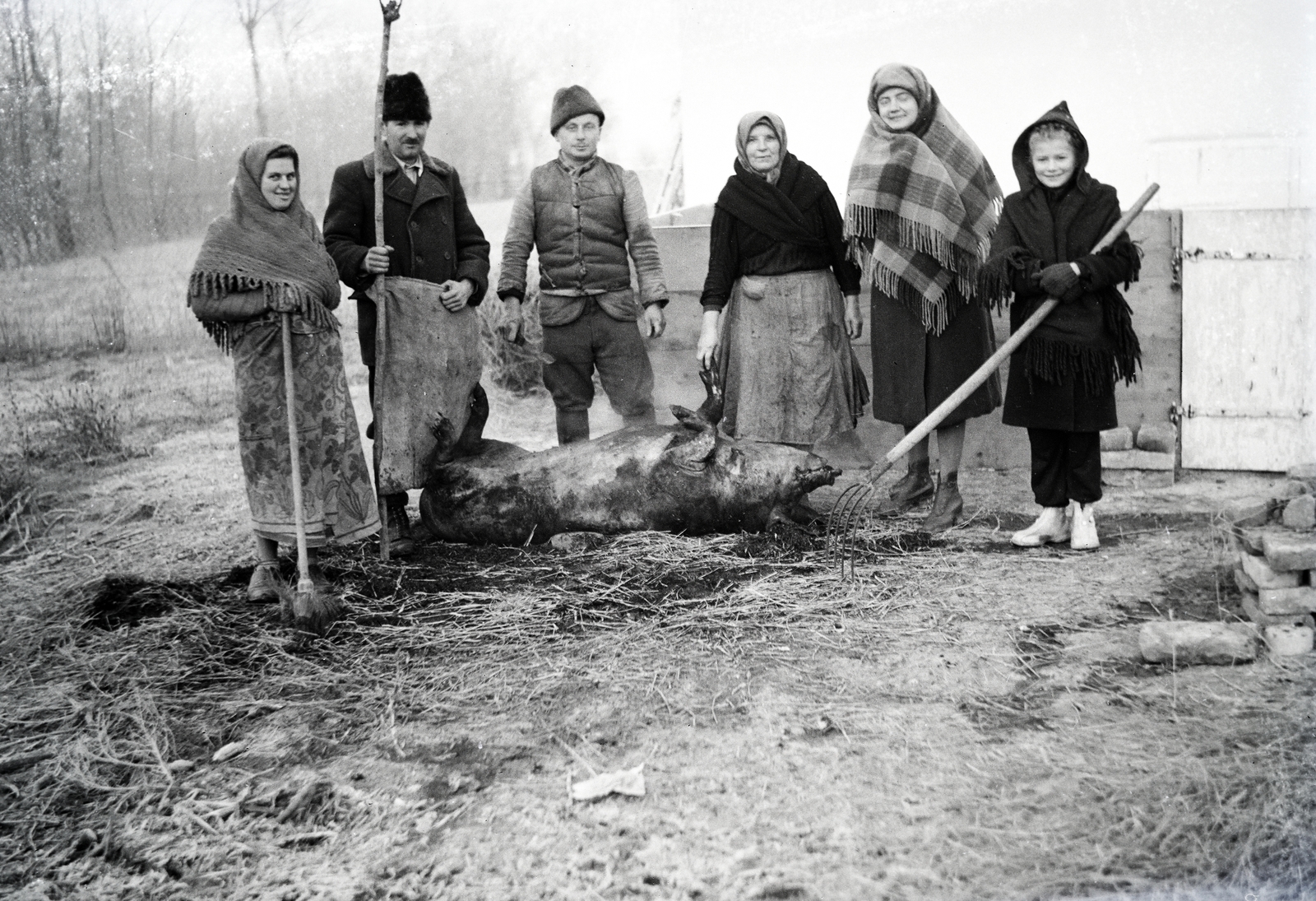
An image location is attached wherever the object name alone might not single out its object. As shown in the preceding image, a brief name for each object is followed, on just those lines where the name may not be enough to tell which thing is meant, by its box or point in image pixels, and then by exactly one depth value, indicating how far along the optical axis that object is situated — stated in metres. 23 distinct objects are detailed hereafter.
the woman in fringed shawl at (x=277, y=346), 3.86
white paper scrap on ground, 2.58
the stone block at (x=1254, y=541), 3.25
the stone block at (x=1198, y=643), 3.07
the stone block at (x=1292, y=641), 3.08
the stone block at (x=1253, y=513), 3.49
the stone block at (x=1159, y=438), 5.55
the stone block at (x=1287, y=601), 3.10
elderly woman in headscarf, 4.71
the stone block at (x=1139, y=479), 5.36
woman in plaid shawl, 4.51
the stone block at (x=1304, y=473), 3.48
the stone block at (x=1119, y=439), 5.58
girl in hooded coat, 4.00
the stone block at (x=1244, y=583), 3.35
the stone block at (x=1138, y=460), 5.50
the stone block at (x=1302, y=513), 3.20
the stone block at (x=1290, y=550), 3.07
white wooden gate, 5.34
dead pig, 4.56
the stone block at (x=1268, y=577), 3.14
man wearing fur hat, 4.56
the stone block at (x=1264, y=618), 3.12
